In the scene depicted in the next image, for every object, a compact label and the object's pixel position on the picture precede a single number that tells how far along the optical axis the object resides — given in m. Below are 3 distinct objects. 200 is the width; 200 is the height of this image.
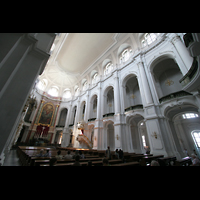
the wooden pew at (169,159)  4.94
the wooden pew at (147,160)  4.23
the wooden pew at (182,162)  3.71
